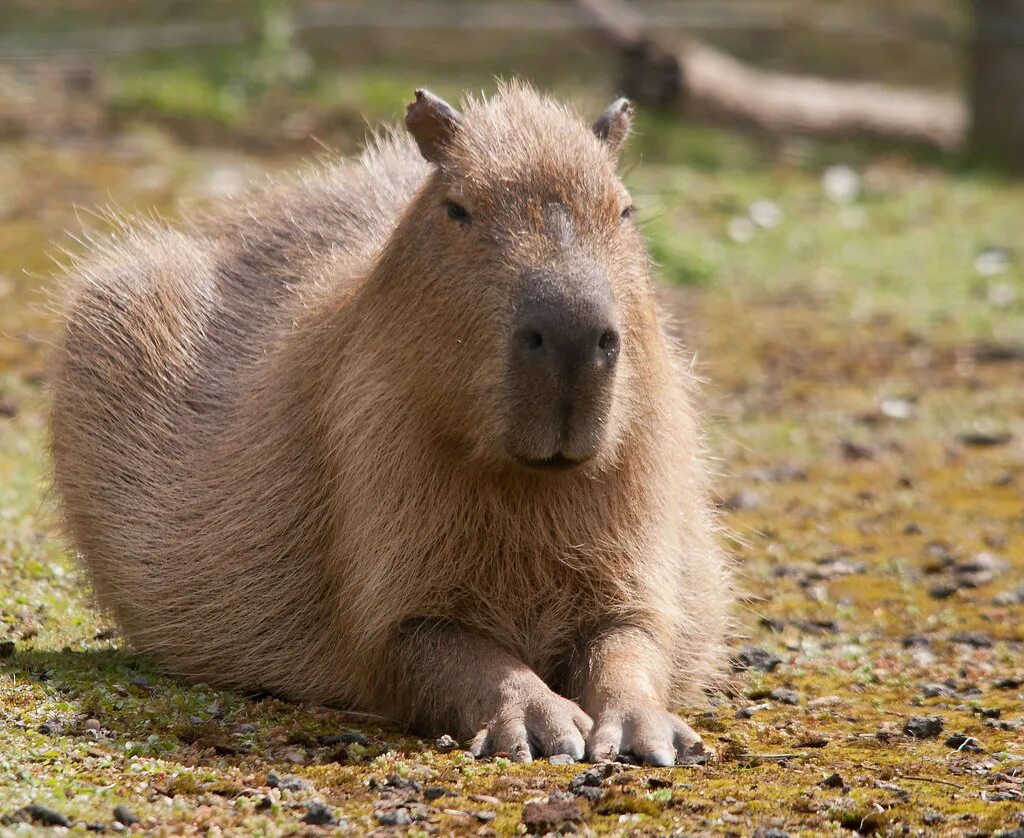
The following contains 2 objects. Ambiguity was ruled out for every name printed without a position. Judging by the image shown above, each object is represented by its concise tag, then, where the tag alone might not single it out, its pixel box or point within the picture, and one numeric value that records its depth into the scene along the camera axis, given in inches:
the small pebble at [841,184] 968.6
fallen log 1060.5
